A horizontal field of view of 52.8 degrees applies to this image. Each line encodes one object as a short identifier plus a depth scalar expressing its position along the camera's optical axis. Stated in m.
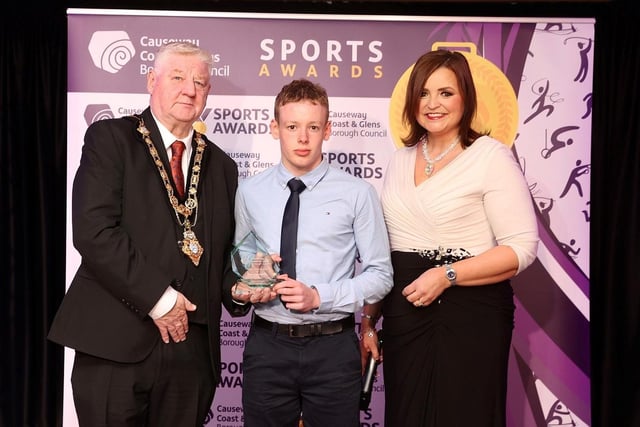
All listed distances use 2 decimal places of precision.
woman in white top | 2.41
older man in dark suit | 2.25
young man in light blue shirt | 2.40
